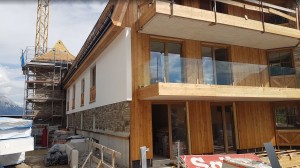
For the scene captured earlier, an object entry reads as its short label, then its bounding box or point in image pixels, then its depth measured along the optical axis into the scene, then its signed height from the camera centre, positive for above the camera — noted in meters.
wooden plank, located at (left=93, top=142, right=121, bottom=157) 7.32 -1.29
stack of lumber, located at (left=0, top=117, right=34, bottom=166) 9.11 -1.13
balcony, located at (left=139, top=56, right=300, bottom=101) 8.93 +1.17
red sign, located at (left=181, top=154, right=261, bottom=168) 7.92 -1.77
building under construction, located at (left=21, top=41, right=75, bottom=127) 25.00 +2.17
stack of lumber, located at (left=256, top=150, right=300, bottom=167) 10.12 -2.23
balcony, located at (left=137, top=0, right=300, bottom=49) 9.10 +3.34
